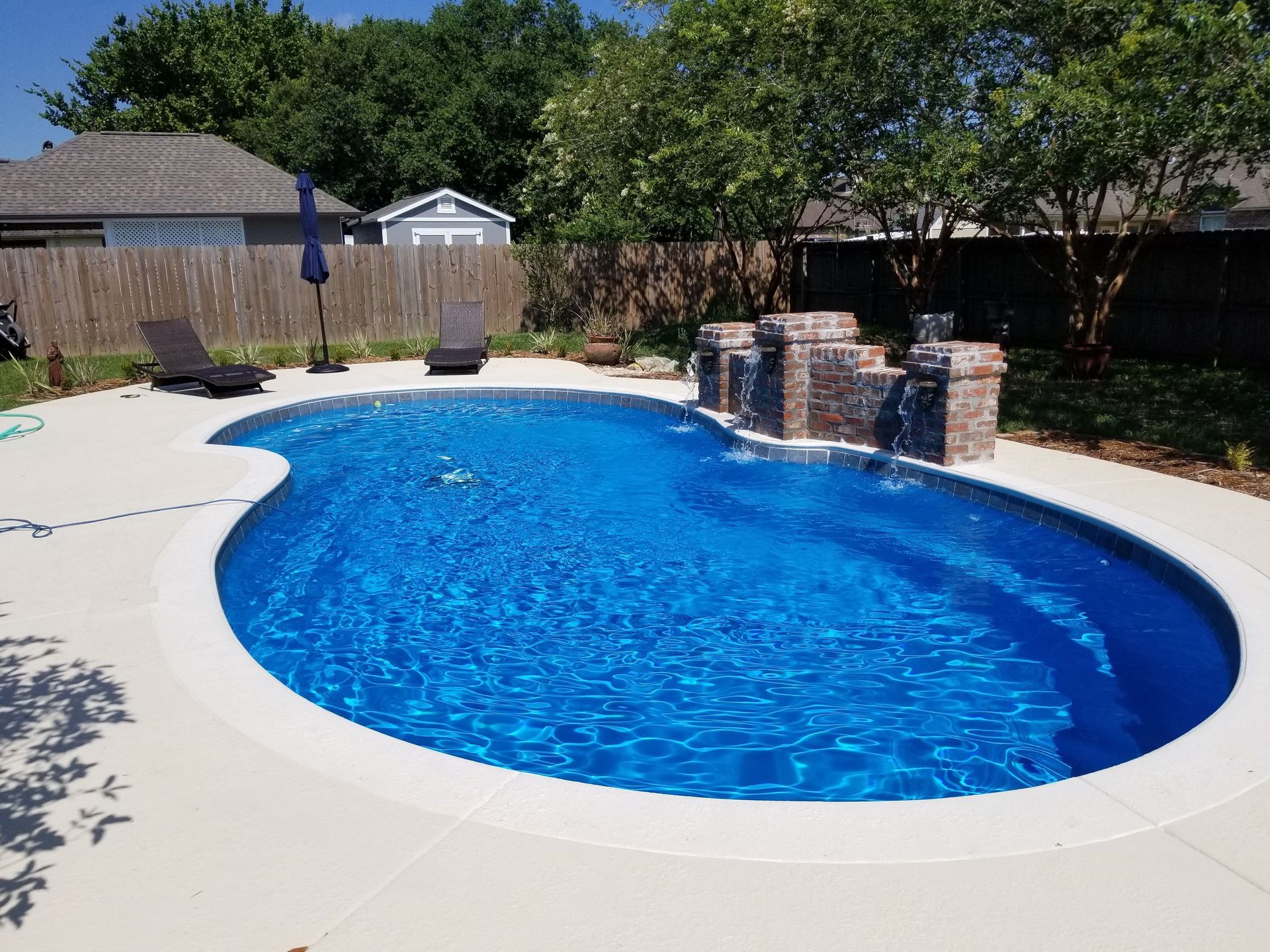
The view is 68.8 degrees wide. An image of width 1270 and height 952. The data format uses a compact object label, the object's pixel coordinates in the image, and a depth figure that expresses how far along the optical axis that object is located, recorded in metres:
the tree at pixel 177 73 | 40.66
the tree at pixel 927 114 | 11.25
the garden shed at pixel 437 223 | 28.23
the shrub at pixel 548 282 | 19.20
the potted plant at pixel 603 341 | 15.11
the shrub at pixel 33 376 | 12.45
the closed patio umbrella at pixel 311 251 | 14.17
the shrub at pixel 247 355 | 15.16
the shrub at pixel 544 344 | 16.78
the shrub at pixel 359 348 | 16.28
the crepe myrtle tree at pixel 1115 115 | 7.93
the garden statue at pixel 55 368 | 12.55
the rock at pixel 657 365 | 14.60
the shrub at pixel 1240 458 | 7.50
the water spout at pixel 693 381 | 11.20
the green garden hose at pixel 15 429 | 9.72
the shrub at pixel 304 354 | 15.54
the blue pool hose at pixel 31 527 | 6.18
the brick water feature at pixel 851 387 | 7.96
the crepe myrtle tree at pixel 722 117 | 13.17
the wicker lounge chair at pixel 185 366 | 12.35
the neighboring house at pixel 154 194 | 21.45
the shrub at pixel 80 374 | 13.07
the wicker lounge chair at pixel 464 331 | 14.67
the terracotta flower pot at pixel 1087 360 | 12.18
